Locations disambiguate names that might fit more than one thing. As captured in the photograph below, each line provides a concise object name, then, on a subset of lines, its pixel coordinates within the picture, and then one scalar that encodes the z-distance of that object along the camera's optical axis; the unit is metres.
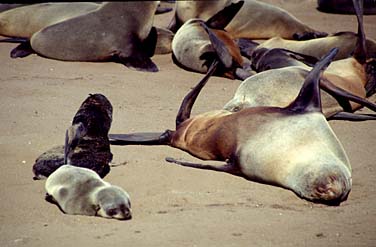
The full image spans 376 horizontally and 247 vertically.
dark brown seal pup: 9.43
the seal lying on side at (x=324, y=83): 11.84
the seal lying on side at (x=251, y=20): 17.75
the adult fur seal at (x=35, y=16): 17.97
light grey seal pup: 8.25
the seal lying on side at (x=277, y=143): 8.84
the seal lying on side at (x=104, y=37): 16.17
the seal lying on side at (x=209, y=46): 14.71
